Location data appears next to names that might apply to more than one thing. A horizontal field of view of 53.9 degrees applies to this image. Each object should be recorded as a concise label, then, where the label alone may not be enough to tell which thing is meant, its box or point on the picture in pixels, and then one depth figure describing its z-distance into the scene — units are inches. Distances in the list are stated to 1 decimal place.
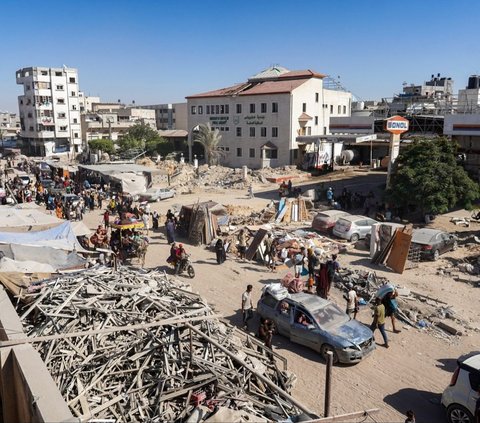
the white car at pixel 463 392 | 328.5
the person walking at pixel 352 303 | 527.5
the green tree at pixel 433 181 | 942.4
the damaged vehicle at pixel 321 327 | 433.4
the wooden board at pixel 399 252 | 706.2
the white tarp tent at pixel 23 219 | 689.0
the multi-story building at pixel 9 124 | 4463.1
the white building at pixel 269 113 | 2000.5
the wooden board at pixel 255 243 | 765.9
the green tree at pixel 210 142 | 2149.4
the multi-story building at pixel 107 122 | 3292.3
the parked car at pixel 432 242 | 761.0
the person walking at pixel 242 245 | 775.2
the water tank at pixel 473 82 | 1764.4
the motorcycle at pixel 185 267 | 690.2
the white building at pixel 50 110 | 3100.4
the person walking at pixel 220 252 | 750.5
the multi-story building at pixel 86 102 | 4057.6
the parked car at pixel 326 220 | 919.7
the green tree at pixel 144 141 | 2596.0
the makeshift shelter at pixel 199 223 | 880.3
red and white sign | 1082.7
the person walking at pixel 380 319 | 470.6
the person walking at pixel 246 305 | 511.2
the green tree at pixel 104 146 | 2684.5
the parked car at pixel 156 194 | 1362.0
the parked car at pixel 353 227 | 872.3
